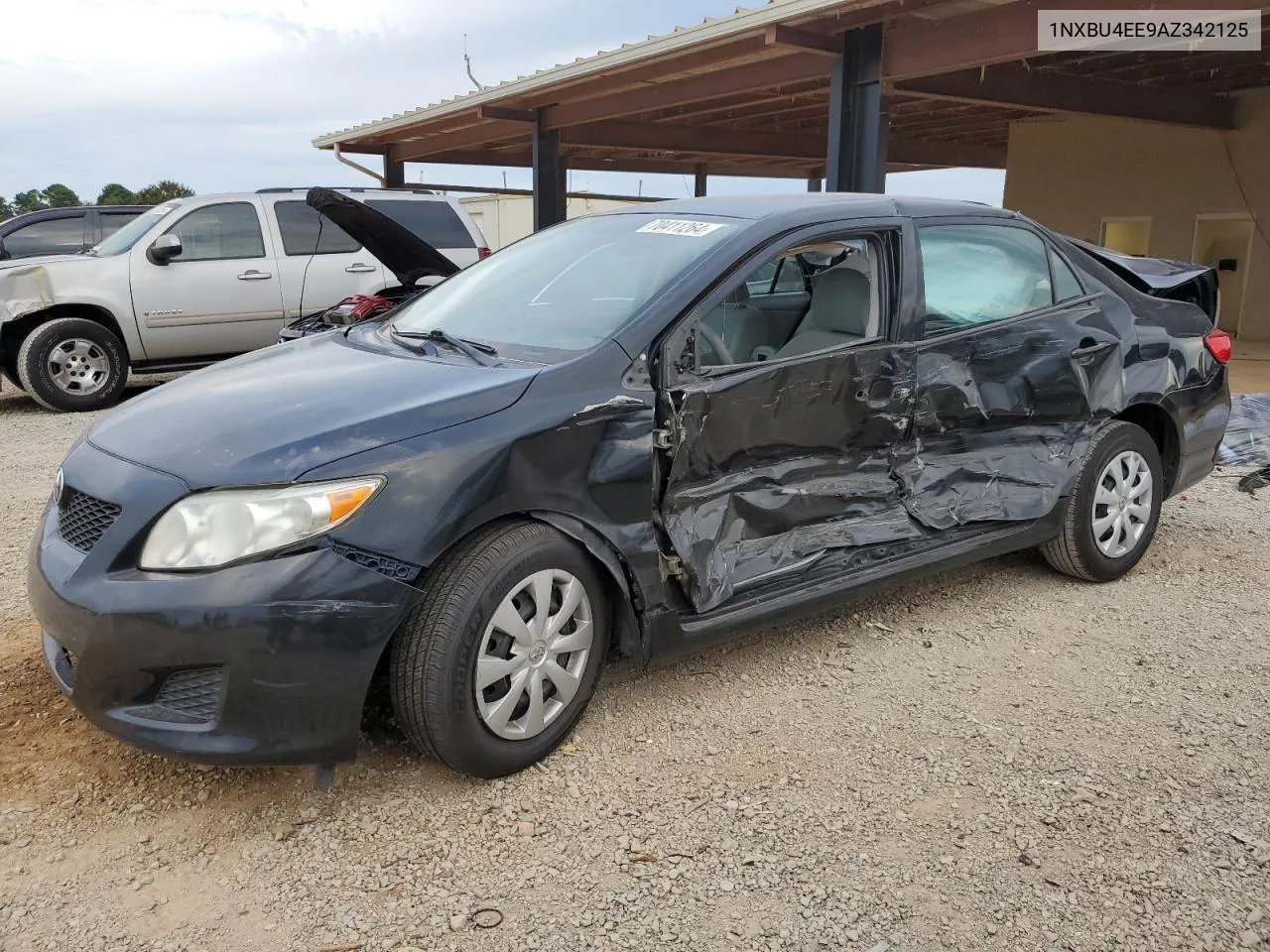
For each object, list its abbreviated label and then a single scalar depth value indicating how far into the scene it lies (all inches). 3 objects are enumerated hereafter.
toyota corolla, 96.9
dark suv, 445.4
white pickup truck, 339.6
